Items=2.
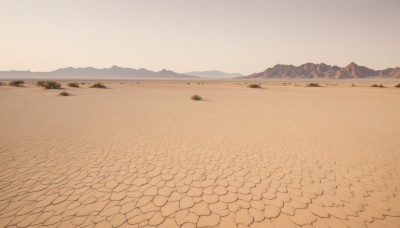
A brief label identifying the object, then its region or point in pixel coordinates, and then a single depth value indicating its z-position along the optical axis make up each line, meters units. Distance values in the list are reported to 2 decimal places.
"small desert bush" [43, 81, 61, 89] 26.65
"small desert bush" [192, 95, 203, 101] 18.21
